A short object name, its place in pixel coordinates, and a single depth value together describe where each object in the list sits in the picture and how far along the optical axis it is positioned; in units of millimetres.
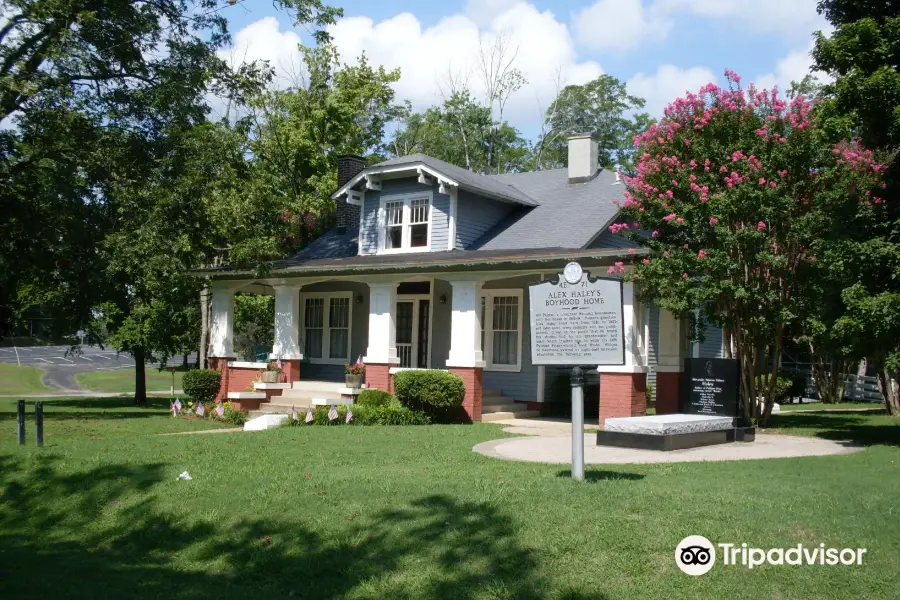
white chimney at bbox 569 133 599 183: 24812
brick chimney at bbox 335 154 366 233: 27062
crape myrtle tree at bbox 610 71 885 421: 15164
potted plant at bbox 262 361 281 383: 21741
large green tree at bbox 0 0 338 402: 19391
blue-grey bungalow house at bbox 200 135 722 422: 18969
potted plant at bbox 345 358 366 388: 20547
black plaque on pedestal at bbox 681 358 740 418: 14734
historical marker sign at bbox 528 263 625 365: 9195
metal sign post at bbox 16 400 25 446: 13266
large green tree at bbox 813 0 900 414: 12438
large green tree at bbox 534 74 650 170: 48062
